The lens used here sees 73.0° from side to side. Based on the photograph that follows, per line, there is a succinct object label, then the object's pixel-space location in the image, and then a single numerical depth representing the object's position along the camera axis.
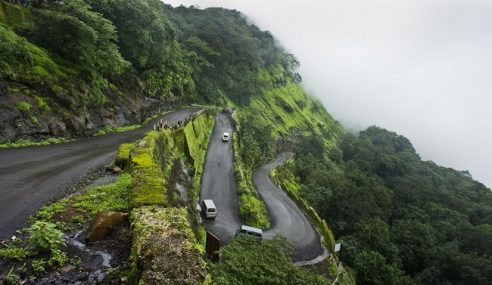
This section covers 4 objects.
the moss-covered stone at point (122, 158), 15.74
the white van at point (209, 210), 25.90
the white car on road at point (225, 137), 42.22
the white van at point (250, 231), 24.81
